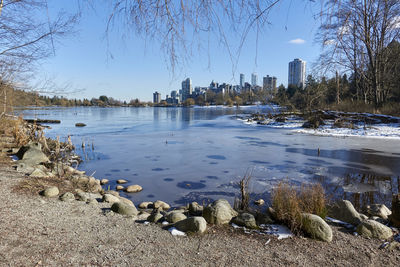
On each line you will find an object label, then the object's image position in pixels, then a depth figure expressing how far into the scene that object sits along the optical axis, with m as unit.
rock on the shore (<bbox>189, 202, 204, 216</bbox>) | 4.86
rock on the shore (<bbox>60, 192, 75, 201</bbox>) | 4.80
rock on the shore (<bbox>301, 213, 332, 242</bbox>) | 3.54
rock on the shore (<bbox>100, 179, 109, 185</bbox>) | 7.47
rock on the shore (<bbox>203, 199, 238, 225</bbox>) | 4.12
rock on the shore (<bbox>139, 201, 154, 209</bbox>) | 5.49
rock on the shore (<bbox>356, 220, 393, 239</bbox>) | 3.62
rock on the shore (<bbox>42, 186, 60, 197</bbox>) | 4.91
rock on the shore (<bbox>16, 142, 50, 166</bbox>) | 8.32
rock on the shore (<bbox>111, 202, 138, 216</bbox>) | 4.35
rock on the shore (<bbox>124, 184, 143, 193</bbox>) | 6.66
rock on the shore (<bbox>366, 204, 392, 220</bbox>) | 4.80
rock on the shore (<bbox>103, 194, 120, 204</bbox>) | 5.16
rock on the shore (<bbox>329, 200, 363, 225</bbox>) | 4.28
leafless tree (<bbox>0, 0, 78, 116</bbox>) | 6.63
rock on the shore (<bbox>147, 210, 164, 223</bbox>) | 4.12
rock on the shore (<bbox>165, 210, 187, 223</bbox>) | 4.07
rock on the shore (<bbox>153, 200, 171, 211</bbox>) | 5.42
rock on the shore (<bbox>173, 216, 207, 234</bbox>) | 3.70
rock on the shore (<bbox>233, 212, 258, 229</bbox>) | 3.98
